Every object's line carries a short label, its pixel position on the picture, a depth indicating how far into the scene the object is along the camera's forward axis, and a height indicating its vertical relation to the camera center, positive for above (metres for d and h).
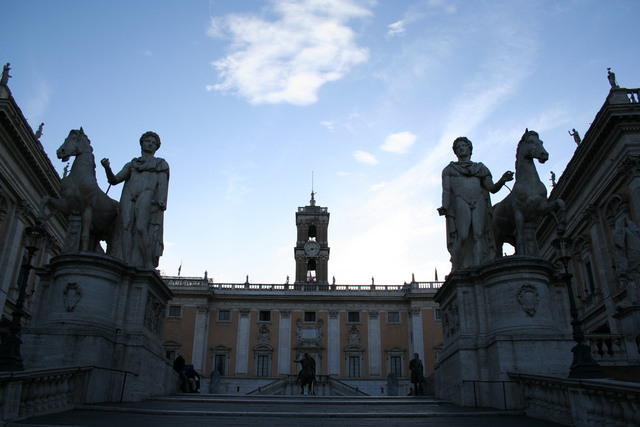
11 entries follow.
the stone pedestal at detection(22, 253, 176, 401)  10.15 +1.47
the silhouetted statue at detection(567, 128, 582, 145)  29.92 +14.23
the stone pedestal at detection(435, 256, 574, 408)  10.02 +1.47
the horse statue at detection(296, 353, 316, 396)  20.38 +1.15
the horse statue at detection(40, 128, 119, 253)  11.98 +4.25
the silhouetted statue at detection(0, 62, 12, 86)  24.76 +14.42
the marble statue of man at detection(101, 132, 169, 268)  12.49 +4.45
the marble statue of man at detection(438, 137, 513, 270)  12.38 +4.36
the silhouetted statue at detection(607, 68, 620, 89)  23.82 +14.01
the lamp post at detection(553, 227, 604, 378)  8.09 +0.71
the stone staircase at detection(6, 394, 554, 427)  7.52 -0.14
